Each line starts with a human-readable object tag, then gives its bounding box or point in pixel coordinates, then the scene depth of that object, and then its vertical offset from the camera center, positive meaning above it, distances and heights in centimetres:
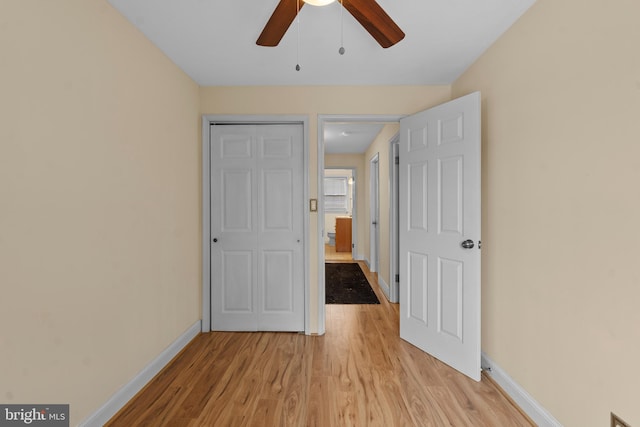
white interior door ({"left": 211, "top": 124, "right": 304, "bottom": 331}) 294 -18
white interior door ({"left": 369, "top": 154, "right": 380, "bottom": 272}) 505 -4
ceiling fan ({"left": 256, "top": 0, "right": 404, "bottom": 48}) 128 +87
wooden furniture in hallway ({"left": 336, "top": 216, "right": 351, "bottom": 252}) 781 -71
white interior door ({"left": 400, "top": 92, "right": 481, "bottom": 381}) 219 -18
